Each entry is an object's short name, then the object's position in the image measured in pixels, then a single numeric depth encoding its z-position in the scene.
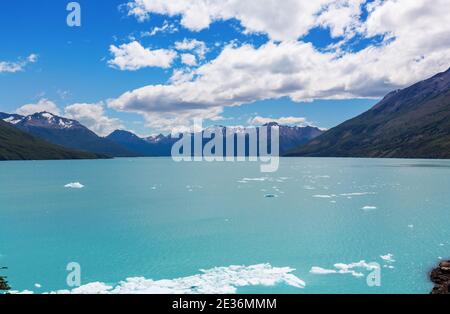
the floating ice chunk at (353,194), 84.75
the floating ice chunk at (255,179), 136.38
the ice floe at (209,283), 26.55
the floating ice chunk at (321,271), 30.28
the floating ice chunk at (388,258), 33.74
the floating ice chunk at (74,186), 106.11
